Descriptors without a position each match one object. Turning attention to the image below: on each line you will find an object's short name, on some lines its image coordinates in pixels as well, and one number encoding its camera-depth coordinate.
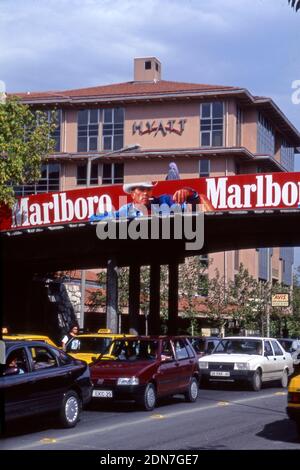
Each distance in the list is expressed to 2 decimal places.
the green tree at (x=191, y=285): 51.00
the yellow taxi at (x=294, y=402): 13.34
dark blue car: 13.22
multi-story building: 69.00
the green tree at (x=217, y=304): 50.91
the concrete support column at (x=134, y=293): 38.41
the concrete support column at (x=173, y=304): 40.50
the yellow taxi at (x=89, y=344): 20.45
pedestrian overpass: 27.59
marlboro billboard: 27.09
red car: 17.39
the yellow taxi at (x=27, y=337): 17.79
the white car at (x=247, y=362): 23.45
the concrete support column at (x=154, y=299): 40.53
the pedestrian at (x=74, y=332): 28.14
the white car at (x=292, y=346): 33.00
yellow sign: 45.28
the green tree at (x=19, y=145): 25.89
